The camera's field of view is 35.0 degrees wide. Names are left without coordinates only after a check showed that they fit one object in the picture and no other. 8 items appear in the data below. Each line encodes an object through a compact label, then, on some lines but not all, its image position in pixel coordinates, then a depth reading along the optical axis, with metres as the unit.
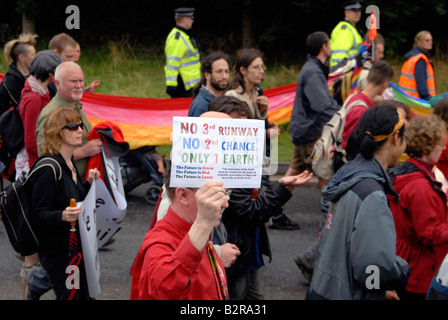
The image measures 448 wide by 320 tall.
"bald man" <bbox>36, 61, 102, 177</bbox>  5.68
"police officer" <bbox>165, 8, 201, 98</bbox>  10.52
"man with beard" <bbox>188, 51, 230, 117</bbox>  6.29
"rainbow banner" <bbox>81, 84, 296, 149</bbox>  9.09
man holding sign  2.75
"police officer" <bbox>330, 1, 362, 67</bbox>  11.47
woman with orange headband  3.76
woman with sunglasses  4.77
